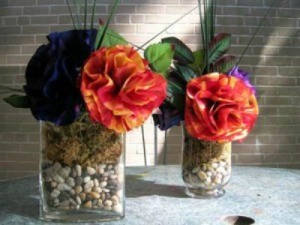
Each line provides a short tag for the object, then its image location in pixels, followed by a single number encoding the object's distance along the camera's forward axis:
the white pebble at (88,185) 0.71
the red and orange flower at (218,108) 0.78
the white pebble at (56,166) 0.71
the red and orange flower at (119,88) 0.64
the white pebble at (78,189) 0.71
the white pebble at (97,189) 0.72
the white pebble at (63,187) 0.71
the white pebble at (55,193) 0.71
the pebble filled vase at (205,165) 0.87
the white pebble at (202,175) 0.87
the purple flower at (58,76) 0.67
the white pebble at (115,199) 0.74
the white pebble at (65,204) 0.72
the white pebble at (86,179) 0.71
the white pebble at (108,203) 0.73
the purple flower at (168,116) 0.86
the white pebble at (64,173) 0.71
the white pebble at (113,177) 0.73
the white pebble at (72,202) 0.71
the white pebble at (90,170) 0.71
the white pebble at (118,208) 0.74
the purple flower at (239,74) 0.89
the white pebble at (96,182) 0.71
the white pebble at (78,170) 0.71
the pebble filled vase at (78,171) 0.71
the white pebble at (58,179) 0.71
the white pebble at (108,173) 0.72
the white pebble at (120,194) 0.74
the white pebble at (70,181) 0.71
